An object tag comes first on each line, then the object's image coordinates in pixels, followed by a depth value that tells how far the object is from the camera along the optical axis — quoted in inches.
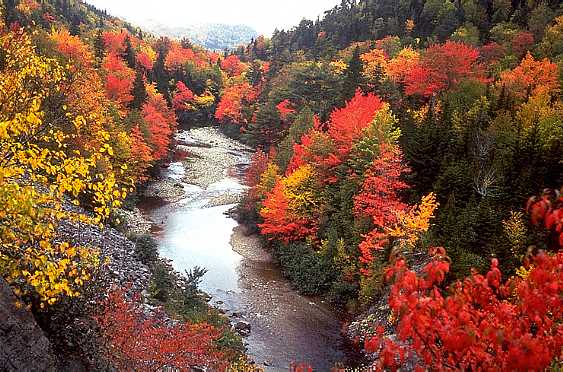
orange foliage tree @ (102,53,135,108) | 2235.5
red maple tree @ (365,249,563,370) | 220.1
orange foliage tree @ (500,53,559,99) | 1582.2
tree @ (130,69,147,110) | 2368.4
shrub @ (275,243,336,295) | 1323.8
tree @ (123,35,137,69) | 3432.6
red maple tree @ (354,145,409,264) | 1192.2
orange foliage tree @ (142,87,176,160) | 2295.0
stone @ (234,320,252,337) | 1038.4
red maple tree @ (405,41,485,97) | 1905.8
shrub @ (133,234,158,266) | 1226.0
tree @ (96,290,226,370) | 583.5
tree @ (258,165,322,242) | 1497.3
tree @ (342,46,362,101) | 2177.7
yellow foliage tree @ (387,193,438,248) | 1101.1
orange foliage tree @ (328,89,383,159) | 1443.2
